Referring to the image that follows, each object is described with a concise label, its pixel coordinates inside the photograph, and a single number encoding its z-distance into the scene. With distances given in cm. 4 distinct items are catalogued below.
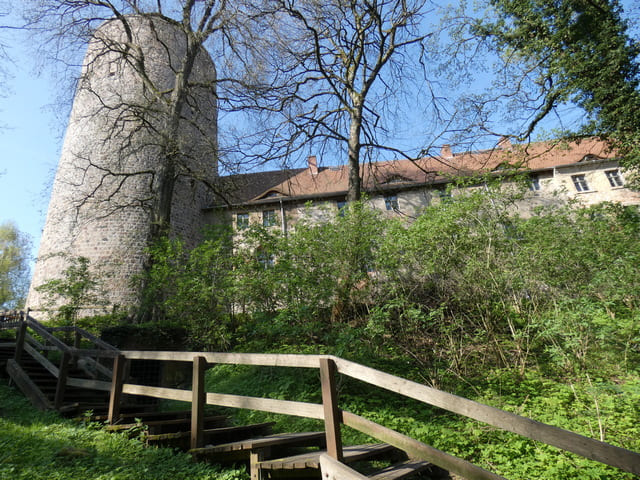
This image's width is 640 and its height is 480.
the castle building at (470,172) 1753
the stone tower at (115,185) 1427
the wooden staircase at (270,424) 178
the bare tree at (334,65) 1016
